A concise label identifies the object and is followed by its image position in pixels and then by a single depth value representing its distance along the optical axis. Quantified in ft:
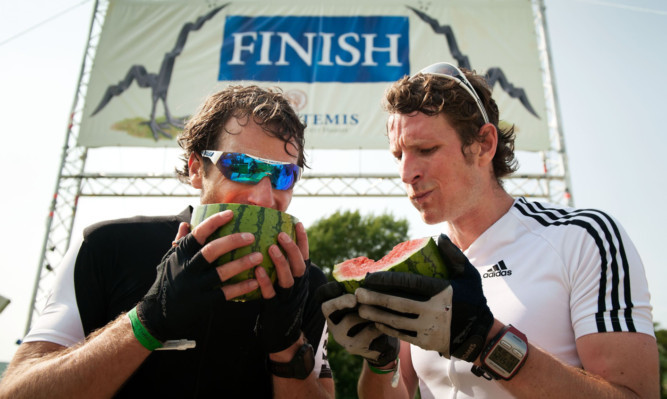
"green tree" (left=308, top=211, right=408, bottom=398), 80.38
